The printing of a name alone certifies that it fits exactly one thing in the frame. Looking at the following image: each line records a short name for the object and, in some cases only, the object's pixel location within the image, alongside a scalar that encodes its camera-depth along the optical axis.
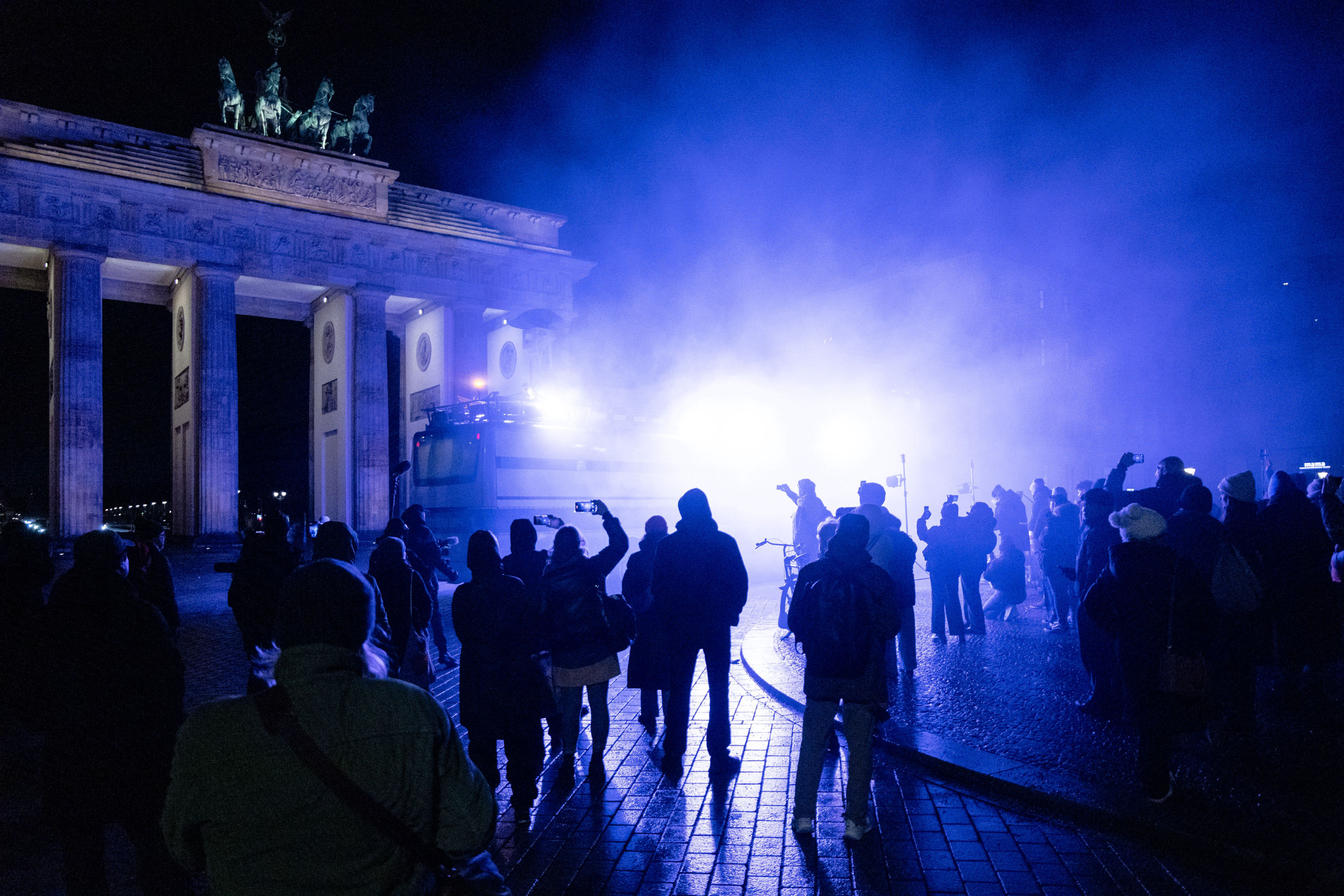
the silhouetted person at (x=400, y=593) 5.46
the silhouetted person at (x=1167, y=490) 7.02
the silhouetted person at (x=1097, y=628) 6.04
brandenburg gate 24.72
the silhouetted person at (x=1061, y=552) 9.50
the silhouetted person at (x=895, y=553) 6.89
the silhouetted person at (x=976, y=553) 9.50
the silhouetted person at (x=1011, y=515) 11.99
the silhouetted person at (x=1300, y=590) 5.80
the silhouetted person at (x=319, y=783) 1.60
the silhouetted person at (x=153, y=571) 6.15
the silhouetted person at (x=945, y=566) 9.42
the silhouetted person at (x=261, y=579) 5.58
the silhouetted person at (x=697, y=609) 5.31
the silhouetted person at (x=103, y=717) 3.08
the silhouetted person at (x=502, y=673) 4.41
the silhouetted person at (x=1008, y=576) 10.84
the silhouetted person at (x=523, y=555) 5.13
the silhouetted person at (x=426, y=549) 8.56
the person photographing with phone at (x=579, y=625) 5.07
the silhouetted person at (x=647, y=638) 5.93
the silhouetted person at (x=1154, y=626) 4.28
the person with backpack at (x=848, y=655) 4.07
